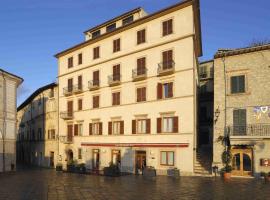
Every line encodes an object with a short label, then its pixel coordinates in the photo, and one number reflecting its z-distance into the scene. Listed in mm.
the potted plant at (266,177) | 25438
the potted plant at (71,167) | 36984
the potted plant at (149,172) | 30747
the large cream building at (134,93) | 31047
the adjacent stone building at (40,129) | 47562
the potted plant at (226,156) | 27623
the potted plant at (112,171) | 31625
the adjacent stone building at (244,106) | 27500
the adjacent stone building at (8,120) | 35969
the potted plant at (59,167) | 39691
